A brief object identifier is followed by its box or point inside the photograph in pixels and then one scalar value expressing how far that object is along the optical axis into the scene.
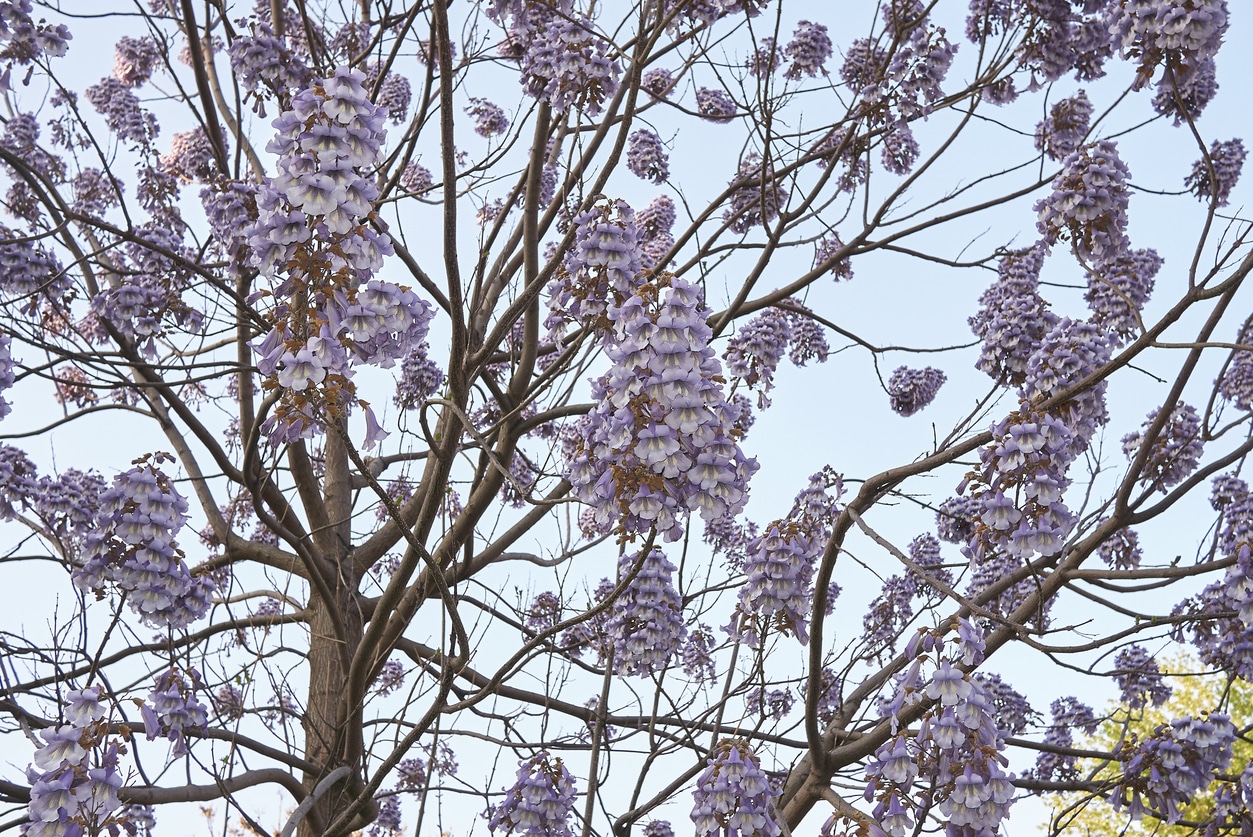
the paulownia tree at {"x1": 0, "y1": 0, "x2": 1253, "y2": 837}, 2.79
